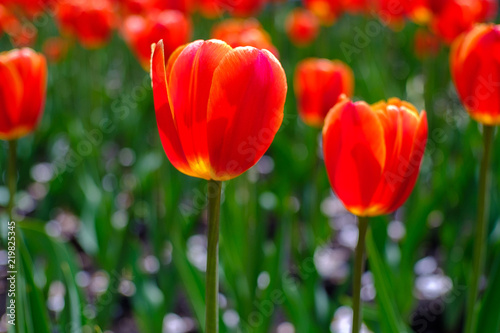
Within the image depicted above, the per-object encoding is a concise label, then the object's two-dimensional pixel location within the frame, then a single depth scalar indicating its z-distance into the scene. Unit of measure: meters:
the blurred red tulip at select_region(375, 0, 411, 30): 5.80
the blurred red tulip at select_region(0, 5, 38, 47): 4.53
